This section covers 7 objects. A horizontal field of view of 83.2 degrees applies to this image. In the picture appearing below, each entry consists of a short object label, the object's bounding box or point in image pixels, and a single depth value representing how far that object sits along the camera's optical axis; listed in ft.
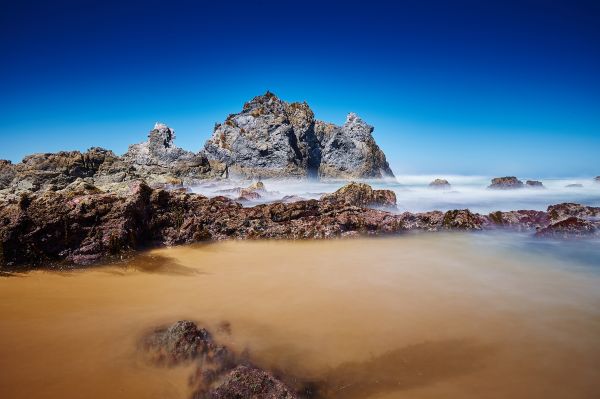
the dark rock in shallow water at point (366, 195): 36.81
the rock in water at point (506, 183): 78.13
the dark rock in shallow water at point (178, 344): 8.08
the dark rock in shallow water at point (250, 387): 6.82
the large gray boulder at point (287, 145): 127.13
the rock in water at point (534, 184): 82.61
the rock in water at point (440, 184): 93.32
